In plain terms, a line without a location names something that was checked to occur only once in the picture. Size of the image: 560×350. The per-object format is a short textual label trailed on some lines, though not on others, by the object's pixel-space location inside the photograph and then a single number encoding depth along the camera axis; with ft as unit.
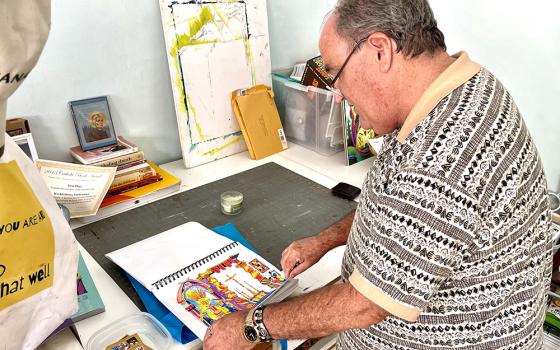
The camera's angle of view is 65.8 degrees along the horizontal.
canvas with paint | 4.50
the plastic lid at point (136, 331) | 2.68
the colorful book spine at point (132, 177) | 4.15
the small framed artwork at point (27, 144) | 3.66
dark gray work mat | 3.62
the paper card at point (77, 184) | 3.74
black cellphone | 4.25
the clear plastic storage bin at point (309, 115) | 5.07
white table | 2.91
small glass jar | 4.02
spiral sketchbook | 2.85
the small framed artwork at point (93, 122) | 4.20
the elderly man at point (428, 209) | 1.94
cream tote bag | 1.77
